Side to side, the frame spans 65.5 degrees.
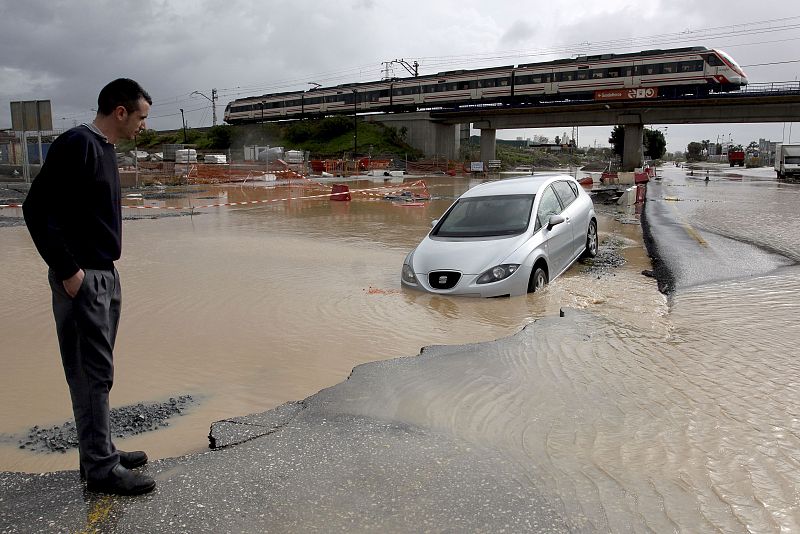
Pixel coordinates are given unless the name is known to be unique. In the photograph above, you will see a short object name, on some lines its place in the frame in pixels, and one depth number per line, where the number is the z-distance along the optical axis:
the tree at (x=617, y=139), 92.56
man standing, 2.68
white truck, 41.53
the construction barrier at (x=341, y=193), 24.17
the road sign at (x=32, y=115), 21.25
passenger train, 39.75
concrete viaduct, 47.38
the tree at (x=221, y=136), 88.41
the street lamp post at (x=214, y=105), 89.52
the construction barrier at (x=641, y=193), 22.31
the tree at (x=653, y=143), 106.12
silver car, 7.48
